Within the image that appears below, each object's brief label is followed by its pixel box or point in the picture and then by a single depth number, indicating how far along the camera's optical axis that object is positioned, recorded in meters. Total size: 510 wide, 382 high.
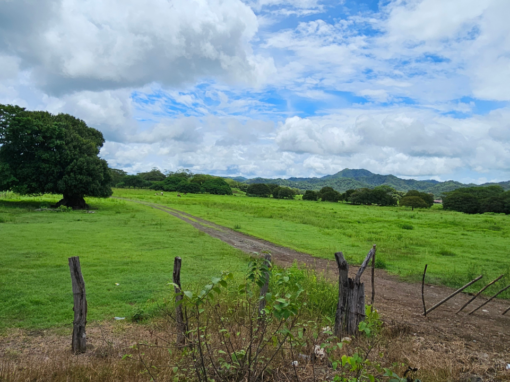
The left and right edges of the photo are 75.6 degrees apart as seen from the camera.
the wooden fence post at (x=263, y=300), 6.69
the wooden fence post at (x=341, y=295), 7.36
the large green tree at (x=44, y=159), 34.47
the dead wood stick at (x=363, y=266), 7.34
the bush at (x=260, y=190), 109.12
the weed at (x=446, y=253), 20.19
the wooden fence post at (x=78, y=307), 6.45
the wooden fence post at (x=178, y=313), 6.08
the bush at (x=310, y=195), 99.43
